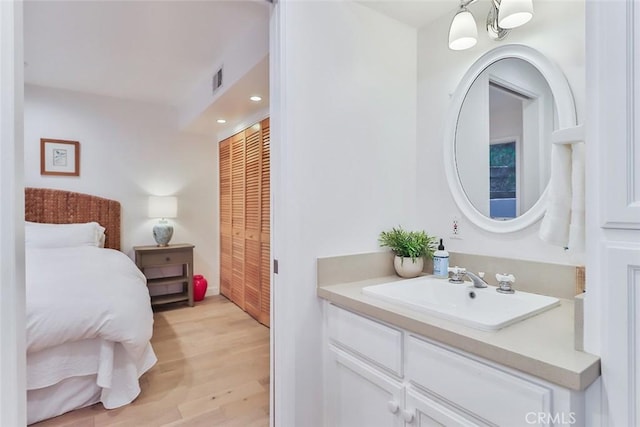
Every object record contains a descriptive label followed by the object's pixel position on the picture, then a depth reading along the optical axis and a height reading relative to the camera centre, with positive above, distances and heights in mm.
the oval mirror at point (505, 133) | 1440 +381
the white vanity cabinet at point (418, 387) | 830 -557
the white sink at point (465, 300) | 1045 -361
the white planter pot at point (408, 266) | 1688 -295
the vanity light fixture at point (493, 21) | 1307 +837
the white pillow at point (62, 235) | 3092 -244
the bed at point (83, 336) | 1810 -733
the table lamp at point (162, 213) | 3848 -29
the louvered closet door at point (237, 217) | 3824 -78
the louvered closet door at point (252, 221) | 3428 -117
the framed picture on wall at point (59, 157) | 3465 +590
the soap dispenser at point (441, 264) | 1685 -282
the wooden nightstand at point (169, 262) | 3701 -607
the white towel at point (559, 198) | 979 +38
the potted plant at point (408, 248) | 1692 -204
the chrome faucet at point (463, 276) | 1441 -317
